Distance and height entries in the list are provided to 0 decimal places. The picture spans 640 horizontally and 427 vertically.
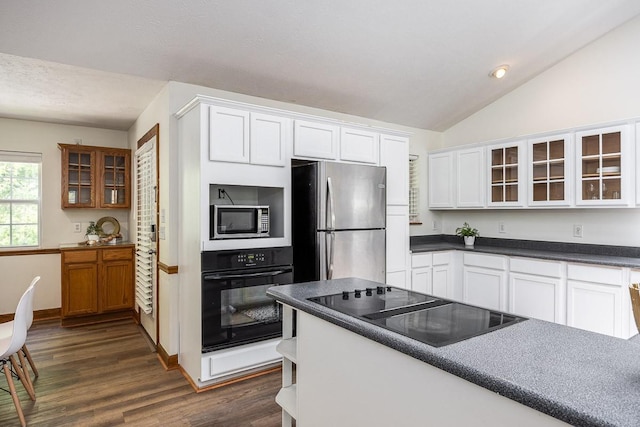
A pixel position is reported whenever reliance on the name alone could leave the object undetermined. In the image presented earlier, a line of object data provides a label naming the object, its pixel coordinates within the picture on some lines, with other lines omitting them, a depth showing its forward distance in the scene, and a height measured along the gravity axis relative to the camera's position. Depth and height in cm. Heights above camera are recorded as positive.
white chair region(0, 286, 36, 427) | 234 -90
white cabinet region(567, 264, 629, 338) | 314 -77
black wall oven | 275 -64
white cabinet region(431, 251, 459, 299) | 439 -76
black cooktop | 124 -41
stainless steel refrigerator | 309 -7
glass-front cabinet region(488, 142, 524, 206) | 418 +44
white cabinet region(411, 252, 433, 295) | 420 -70
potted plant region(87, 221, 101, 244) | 474 -25
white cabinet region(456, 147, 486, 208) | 454 +44
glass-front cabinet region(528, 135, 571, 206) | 378 +45
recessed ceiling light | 397 +155
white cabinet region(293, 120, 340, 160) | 322 +66
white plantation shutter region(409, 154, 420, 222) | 509 +30
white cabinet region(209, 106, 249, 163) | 277 +61
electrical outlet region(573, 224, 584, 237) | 394 -19
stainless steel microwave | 280 -7
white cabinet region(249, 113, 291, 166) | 297 +62
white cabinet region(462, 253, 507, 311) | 405 -78
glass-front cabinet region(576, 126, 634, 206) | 339 +44
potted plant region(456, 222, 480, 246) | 479 -29
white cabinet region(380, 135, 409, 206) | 378 +50
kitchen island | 81 -43
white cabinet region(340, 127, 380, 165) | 350 +66
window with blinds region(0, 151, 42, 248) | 448 +18
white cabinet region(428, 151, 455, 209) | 487 +44
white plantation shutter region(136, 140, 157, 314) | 369 -11
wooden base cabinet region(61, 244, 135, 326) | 431 -86
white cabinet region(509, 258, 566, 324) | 354 -78
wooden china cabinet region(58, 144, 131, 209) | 461 +47
